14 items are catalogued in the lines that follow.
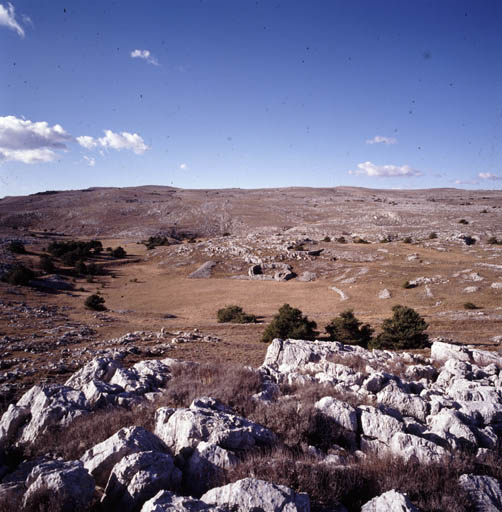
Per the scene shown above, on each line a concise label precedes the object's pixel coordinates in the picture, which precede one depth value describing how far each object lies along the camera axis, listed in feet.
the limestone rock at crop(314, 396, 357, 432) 18.60
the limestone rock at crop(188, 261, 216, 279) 152.66
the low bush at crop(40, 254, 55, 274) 140.70
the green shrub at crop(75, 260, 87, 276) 152.55
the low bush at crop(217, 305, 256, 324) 81.30
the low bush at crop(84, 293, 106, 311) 90.38
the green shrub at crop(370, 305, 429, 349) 53.26
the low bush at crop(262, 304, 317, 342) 60.95
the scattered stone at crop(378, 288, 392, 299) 103.92
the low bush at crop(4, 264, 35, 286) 101.60
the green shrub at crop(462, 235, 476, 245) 181.25
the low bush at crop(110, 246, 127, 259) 191.72
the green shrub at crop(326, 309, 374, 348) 61.47
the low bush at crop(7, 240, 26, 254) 157.56
